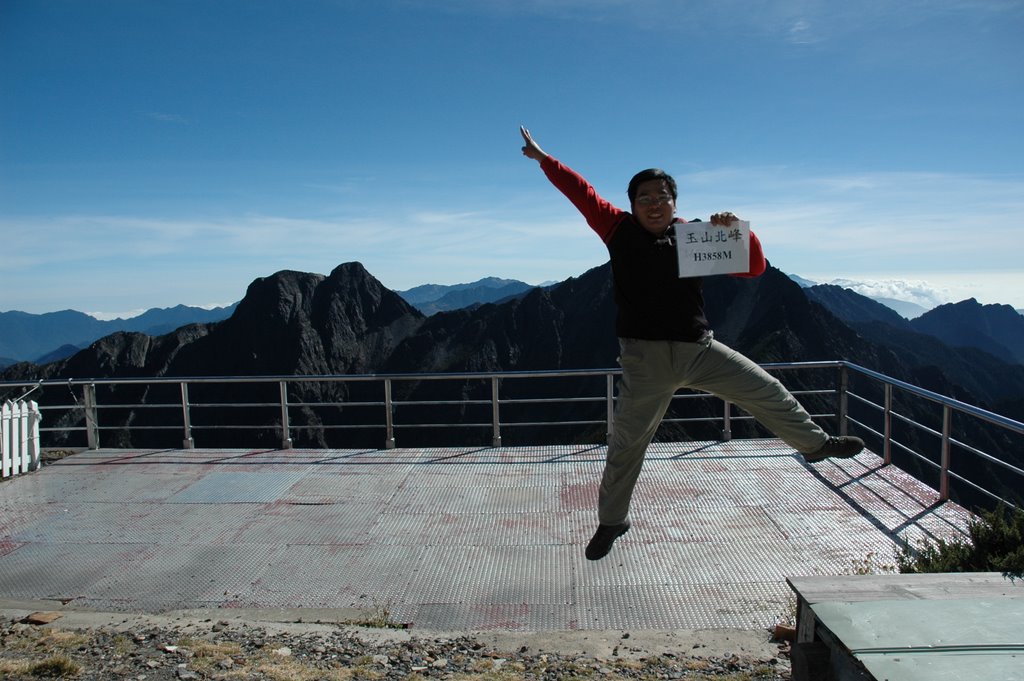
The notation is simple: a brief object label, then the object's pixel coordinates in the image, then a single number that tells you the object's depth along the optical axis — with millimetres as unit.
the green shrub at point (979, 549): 4594
